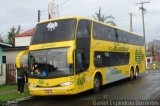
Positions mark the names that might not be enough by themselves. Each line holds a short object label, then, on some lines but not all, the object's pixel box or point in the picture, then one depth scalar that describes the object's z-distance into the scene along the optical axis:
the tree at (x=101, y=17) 45.46
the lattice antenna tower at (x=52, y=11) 28.26
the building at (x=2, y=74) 18.46
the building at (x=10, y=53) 25.28
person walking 13.55
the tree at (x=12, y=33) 51.05
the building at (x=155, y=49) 59.39
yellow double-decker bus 11.68
